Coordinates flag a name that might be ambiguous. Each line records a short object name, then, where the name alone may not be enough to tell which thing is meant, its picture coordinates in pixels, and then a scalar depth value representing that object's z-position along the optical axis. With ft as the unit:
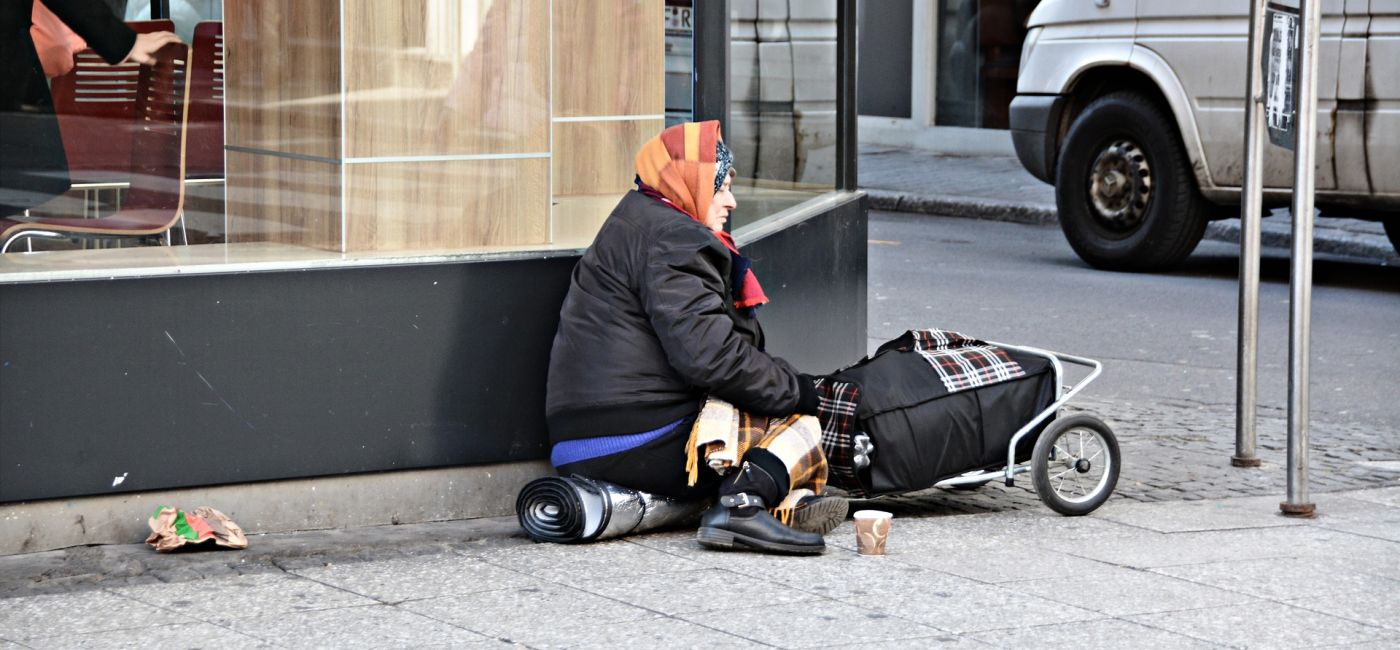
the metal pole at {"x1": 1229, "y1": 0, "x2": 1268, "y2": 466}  43.06
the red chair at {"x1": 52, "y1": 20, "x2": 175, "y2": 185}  35.55
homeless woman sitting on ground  33.86
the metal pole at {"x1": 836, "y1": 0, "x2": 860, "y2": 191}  51.19
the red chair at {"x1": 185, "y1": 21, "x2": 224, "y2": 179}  37.65
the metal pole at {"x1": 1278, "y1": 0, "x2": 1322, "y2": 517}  37.93
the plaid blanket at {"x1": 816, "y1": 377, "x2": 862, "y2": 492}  35.94
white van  69.67
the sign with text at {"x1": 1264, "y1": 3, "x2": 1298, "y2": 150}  39.86
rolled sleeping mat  34.22
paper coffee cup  33.63
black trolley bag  36.14
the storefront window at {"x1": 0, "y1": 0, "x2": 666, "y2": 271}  36.40
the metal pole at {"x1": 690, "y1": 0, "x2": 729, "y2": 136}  42.96
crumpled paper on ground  33.27
